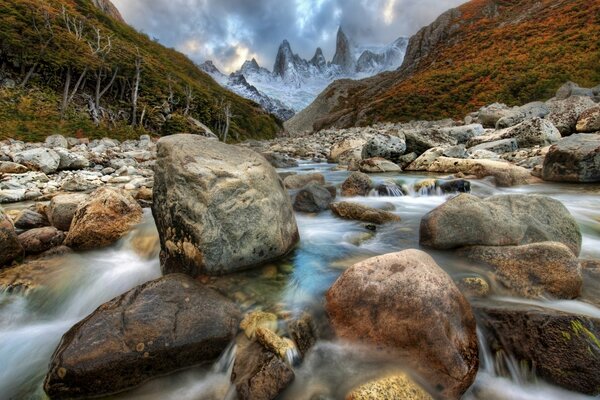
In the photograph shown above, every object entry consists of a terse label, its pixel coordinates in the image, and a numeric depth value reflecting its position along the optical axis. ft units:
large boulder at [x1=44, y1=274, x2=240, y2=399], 8.58
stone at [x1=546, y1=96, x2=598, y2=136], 48.42
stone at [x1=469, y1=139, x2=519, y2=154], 45.06
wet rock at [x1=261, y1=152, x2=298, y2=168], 57.99
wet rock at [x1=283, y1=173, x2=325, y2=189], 31.45
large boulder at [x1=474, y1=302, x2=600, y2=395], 8.28
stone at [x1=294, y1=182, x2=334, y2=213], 24.64
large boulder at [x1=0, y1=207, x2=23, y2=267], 14.62
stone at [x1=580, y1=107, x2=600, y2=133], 43.62
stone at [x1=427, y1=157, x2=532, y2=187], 32.91
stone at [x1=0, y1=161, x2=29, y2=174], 38.83
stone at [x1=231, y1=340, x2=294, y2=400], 8.20
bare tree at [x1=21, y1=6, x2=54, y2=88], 104.48
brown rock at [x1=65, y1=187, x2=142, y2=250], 17.33
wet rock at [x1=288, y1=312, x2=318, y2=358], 9.70
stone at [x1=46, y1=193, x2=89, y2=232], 19.40
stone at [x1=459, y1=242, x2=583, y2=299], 11.22
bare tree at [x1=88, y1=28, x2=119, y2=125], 109.29
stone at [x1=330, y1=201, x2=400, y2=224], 21.35
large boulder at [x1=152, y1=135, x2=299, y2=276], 13.17
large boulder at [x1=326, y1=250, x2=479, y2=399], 8.54
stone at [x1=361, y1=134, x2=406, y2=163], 48.21
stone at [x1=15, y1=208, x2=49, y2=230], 20.01
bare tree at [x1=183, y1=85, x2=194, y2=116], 146.04
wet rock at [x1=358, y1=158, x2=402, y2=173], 44.24
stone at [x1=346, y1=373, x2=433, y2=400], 7.61
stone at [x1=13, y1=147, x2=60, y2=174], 41.93
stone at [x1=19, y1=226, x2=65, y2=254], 16.20
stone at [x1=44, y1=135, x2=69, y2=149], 66.17
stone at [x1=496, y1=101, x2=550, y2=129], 61.31
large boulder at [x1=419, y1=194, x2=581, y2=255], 14.48
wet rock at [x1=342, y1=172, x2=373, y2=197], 30.19
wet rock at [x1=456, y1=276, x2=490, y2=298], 11.60
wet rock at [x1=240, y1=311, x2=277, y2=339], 10.25
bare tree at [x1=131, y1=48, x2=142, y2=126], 116.98
